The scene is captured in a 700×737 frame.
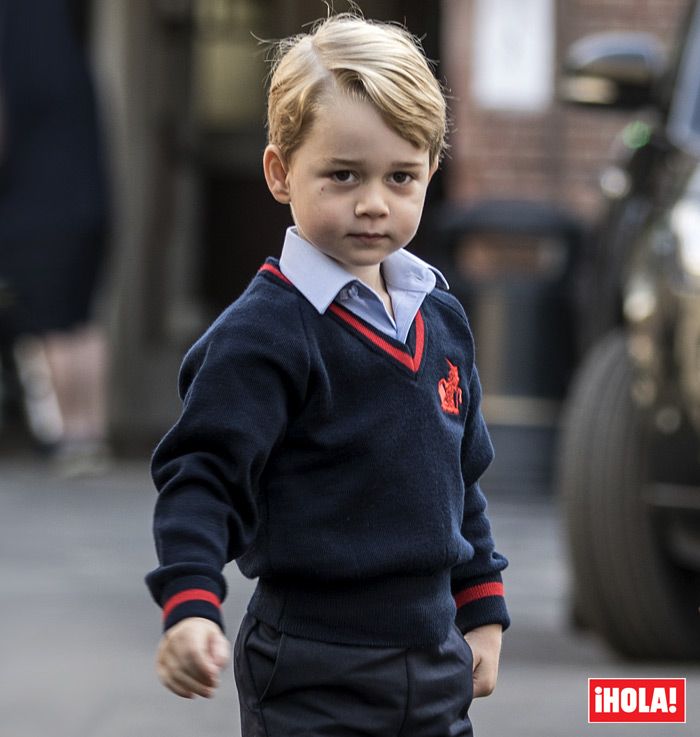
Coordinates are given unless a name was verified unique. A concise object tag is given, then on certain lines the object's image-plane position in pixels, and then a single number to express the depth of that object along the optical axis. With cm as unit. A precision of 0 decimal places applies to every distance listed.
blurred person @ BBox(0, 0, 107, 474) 1802
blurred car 918
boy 440
